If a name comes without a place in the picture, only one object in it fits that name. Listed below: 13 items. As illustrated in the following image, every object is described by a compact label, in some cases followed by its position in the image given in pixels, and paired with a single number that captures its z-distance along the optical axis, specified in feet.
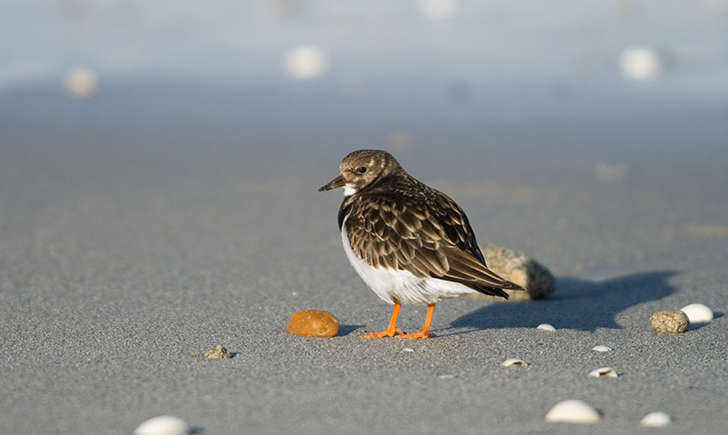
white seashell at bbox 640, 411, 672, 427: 18.33
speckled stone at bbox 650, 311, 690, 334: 26.27
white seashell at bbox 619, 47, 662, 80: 73.92
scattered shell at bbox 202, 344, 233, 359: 23.11
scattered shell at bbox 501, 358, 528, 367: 22.71
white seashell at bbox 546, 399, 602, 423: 18.47
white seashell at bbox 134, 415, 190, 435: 17.44
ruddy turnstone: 23.94
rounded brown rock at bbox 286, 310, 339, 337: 25.54
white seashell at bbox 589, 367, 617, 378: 21.66
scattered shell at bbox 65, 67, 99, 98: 67.00
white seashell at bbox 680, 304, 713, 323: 27.84
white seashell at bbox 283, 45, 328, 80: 72.90
